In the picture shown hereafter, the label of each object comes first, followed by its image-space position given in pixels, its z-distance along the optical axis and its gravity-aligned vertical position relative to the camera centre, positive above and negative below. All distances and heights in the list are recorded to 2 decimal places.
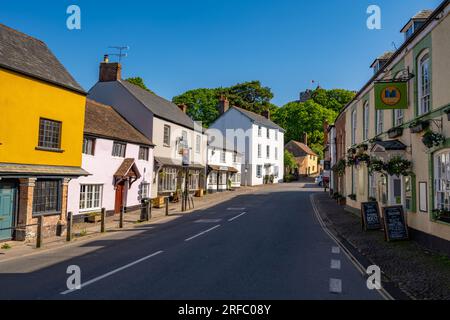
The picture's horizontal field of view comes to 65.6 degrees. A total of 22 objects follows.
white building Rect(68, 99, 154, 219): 19.58 +0.65
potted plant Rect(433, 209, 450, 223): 9.83 -0.92
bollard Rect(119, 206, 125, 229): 17.46 -2.33
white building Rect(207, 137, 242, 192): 38.88 +1.37
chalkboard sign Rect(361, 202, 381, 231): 14.66 -1.46
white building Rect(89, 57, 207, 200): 27.28 +4.56
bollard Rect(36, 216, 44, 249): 12.79 -2.18
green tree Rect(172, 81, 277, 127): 66.50 +15.86
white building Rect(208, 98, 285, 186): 50.25 +5.88
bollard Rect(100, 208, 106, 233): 16.09 -2.25
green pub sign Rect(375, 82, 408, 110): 12.59 +3.14
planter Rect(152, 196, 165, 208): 26.27 -1.91
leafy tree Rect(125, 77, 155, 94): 56.75 +15.61
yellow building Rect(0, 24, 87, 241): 13.62 +1.69
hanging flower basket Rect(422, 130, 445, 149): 10.05 +1.27
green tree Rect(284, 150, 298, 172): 64.44 +3.43
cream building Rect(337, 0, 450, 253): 10.12 +1.80
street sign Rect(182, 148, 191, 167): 31.21 +1.74
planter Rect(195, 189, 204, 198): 34.59 -1.54
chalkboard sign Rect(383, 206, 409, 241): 12.17 -1.47
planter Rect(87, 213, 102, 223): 19.33 -2.38
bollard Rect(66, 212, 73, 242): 14.14 -2.17
